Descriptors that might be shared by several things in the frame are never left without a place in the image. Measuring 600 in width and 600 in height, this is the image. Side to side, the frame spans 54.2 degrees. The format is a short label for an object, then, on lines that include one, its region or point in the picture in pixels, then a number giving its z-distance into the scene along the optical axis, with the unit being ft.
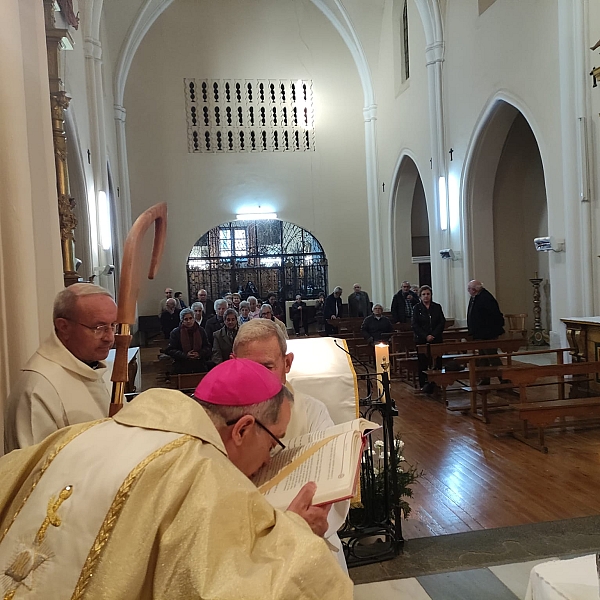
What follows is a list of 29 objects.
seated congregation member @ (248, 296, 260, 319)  30.74
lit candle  9.99
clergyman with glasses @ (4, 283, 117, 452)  6.16
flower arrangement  11.41
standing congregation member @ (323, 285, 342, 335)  44.01
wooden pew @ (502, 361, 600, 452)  16.94
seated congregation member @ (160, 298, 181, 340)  37.70
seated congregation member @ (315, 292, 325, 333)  49.70
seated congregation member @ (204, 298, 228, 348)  28.66
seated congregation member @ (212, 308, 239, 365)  22.22
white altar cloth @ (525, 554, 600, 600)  5.02
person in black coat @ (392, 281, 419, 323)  38.01
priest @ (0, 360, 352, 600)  3.21
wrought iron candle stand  10.41
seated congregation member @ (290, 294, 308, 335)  47.42
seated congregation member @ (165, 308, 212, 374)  23.66
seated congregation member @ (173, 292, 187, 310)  43.98
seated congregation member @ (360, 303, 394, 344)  30.63
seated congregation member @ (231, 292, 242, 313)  37.14
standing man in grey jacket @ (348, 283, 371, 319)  45.03
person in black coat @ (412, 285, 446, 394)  27.12
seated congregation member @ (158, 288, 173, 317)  43.45
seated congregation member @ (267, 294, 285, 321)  47.66
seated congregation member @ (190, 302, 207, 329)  30.01
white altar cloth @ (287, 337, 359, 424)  10.09
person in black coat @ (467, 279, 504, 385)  26.53
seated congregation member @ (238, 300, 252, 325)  27.43
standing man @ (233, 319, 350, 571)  7.14
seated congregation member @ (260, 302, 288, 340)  28.96
